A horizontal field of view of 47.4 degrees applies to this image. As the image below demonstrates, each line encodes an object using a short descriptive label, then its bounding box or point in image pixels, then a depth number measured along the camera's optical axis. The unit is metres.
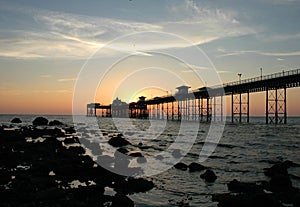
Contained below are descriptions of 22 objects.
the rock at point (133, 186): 14.52
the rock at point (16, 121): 93.23
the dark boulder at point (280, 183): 15.10
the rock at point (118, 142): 35.75
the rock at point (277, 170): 18.48
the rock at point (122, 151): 28.26
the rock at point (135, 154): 26.45
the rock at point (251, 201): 11.84
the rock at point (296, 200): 12.30
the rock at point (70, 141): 35.96
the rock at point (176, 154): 27.56
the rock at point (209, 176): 17.50
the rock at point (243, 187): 14.50
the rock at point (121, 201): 11.66
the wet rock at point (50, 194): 12.25
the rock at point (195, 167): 20.23
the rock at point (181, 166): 21.13
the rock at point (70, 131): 54.59
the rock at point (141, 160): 23.90
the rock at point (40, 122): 80.19
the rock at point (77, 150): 26.42
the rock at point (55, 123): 81.84
